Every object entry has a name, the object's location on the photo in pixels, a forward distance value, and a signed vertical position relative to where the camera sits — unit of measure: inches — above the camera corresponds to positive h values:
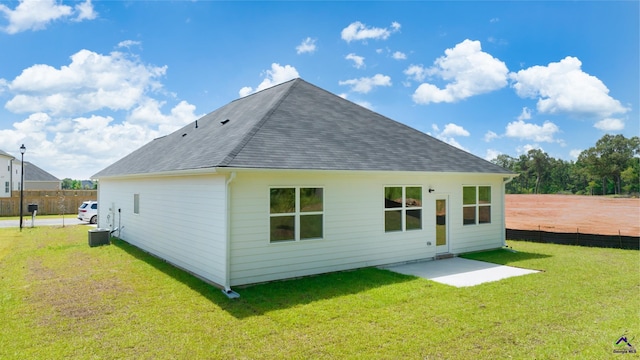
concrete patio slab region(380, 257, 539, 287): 336.5 -86.5
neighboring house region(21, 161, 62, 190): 1867.6 +42.0
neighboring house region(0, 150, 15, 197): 1417.1 +56.1
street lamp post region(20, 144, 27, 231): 734.3 +76.6
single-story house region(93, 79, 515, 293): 308.0 -6.7
